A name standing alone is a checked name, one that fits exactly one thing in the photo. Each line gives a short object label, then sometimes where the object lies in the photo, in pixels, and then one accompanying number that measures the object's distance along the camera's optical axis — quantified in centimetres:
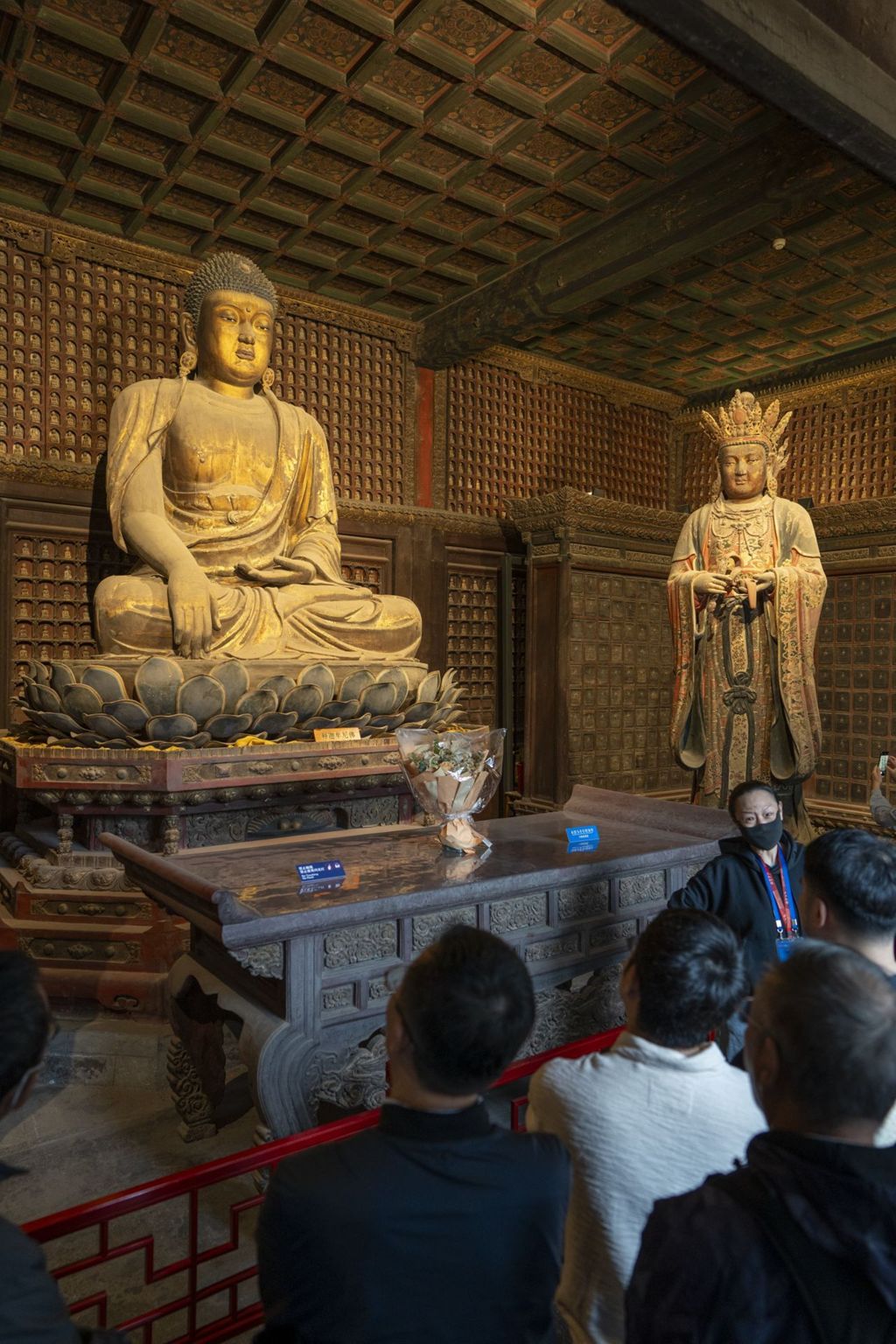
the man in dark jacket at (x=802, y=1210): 82
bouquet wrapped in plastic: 275
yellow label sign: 441
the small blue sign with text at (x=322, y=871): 232
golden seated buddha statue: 508
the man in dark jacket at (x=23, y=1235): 92
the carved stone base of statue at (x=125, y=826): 353
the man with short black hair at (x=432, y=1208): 102
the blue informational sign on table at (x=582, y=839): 288
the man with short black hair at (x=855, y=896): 183
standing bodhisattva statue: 485
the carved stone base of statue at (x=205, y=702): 397
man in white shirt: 127
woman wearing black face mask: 253
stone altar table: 207
